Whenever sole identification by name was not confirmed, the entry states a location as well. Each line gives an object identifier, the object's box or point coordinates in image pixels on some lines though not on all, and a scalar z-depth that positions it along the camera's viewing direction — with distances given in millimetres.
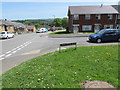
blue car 12914
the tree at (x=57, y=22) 112588
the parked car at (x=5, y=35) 21588
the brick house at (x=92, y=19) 29823
